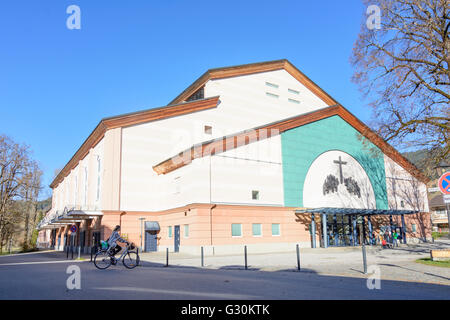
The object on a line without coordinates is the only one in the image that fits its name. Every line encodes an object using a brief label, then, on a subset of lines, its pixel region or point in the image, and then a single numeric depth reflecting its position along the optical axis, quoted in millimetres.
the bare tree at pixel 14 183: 37900
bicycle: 14543
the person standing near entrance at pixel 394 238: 31688
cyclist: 14328
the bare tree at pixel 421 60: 14914
